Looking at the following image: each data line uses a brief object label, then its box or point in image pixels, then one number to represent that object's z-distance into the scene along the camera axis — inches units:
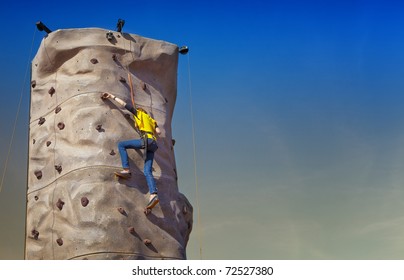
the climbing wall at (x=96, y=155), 299.3
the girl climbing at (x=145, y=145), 306.8
